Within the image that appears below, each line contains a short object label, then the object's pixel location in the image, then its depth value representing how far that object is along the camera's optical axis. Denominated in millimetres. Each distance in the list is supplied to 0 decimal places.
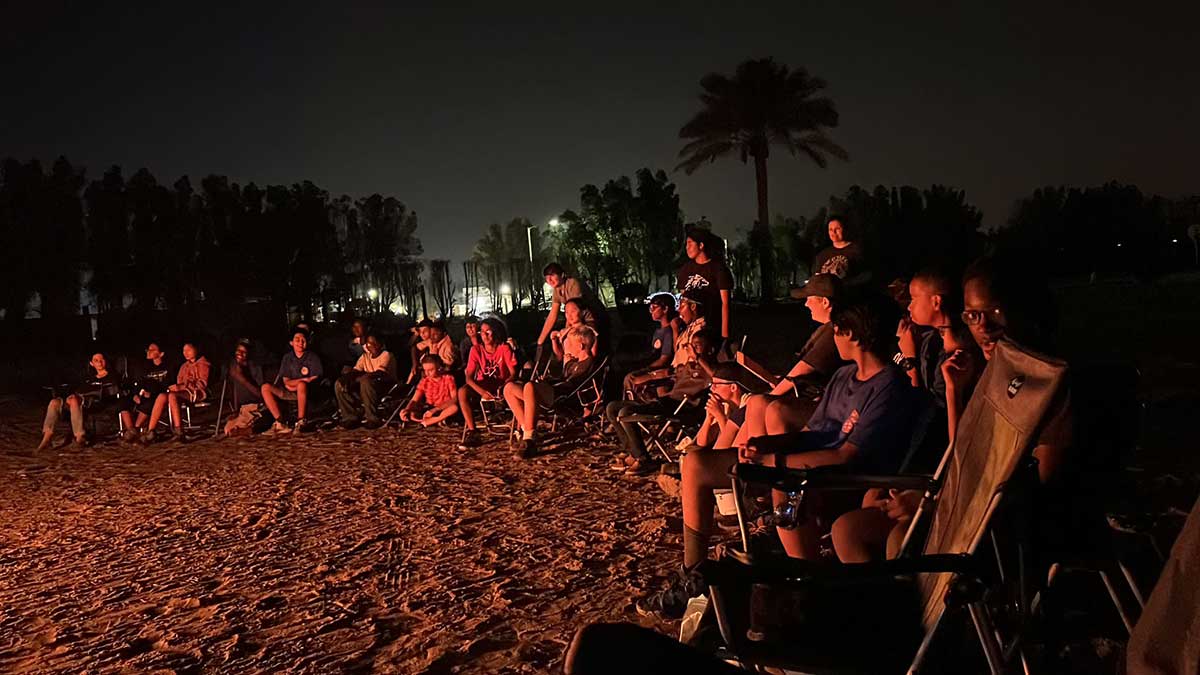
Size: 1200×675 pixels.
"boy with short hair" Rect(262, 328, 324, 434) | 9367
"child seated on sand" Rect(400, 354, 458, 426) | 8953
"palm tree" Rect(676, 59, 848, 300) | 26906
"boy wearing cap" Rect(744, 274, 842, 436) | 3857
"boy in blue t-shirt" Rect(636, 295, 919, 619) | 3230
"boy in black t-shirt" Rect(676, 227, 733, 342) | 6801
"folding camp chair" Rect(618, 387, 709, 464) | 6016
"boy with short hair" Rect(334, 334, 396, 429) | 9305
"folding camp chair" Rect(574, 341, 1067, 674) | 2014
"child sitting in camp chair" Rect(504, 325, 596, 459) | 7363
